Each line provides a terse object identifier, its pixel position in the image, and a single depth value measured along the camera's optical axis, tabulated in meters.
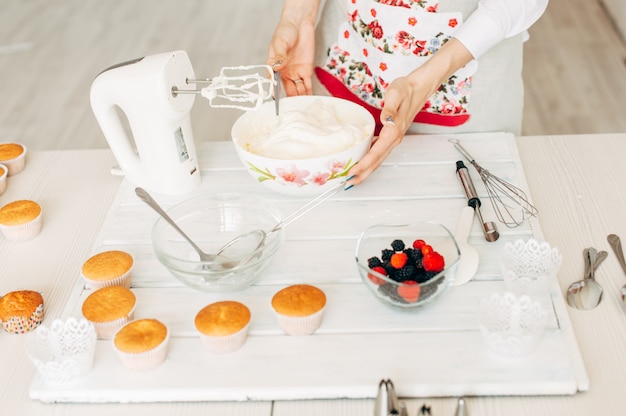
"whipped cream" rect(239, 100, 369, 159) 1.43
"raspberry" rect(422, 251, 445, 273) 1.15
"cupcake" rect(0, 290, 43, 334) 1.19
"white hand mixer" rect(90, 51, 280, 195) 1.37
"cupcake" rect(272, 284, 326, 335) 1.12
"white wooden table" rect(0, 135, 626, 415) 1.05
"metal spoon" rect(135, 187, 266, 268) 1.22
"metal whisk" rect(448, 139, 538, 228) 1.38
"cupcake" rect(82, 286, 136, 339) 1.15
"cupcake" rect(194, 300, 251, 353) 1.10
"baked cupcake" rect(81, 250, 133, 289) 1.25
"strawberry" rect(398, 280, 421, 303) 1.10
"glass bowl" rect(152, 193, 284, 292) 1.21
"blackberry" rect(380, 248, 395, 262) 1.19
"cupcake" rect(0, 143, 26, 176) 1.65
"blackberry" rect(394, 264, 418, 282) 1.14
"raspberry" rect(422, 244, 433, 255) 1.17
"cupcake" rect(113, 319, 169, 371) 1.08
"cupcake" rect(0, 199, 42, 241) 1.42
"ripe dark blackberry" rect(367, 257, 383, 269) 1.18
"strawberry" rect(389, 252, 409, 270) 1.15
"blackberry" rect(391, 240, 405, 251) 1.20
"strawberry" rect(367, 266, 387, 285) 1.12
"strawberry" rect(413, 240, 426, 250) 1.20
